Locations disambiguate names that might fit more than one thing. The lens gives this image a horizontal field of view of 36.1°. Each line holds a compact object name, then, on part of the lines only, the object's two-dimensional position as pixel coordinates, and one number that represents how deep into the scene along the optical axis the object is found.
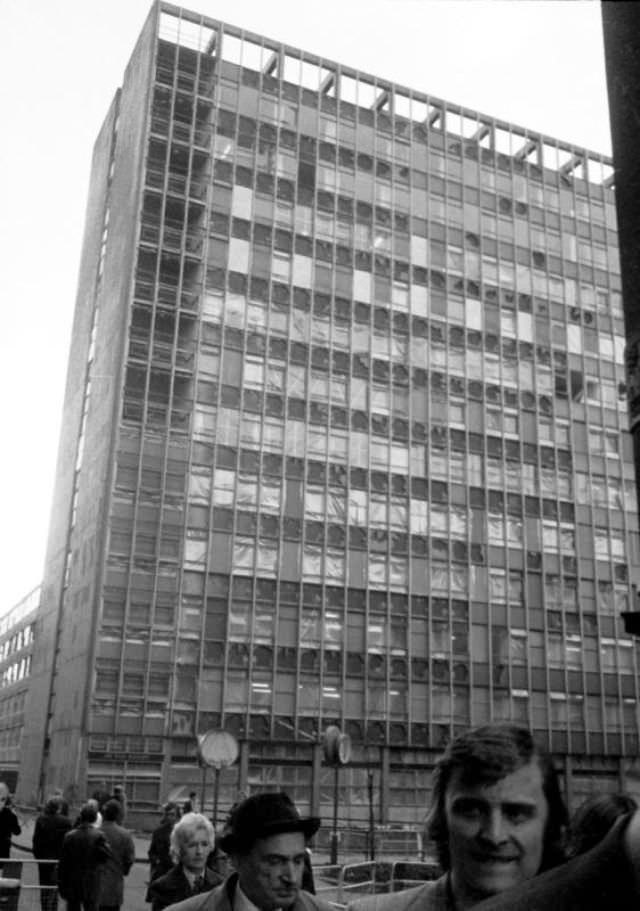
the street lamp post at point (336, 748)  20.47
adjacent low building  84.44
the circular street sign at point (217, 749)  15.84
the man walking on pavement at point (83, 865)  9.60
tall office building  49.62
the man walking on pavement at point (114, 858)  9.95
